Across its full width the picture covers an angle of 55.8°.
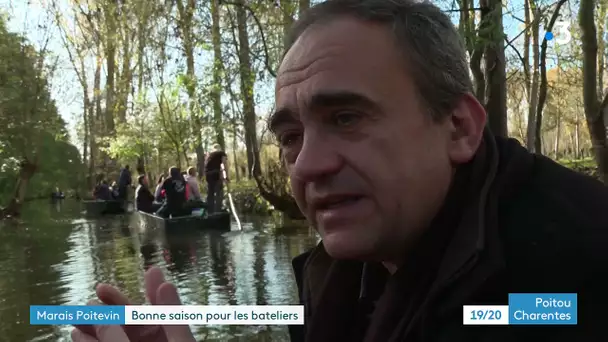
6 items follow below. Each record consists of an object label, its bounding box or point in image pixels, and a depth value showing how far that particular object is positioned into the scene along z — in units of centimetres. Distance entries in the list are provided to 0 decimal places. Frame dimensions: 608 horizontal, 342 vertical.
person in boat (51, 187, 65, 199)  2862
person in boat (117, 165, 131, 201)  1454
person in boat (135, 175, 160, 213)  1012
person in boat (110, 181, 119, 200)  1525
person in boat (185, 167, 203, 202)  1096
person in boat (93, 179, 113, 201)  1631
